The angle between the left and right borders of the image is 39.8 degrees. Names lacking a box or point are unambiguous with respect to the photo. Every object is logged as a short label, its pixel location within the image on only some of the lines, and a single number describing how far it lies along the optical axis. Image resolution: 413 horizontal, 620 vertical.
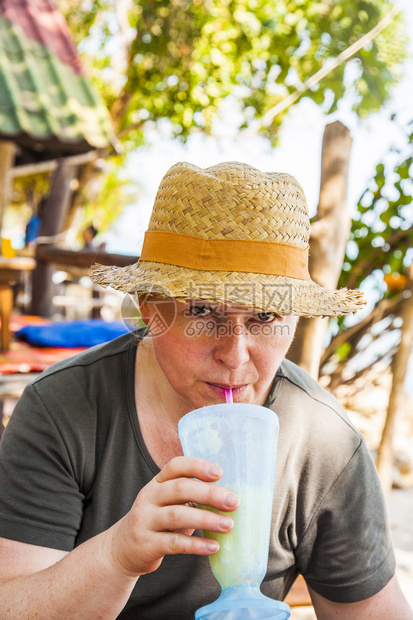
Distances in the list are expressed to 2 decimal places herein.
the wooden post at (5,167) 5.86
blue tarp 4.16
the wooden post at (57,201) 6.93
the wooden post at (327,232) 2.82
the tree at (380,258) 3.46
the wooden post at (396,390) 3.61
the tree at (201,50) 7.13
